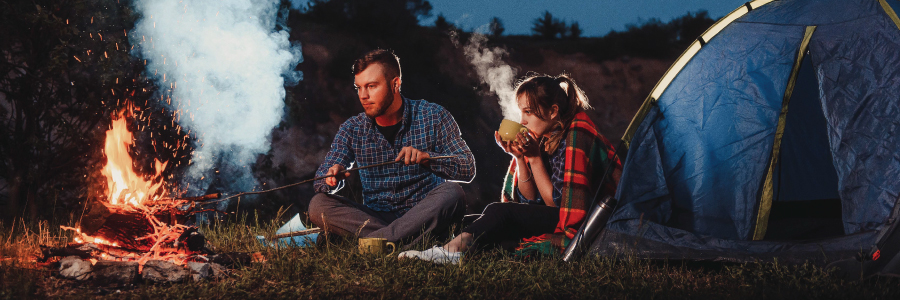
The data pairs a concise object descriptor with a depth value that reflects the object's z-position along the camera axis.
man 3.96
